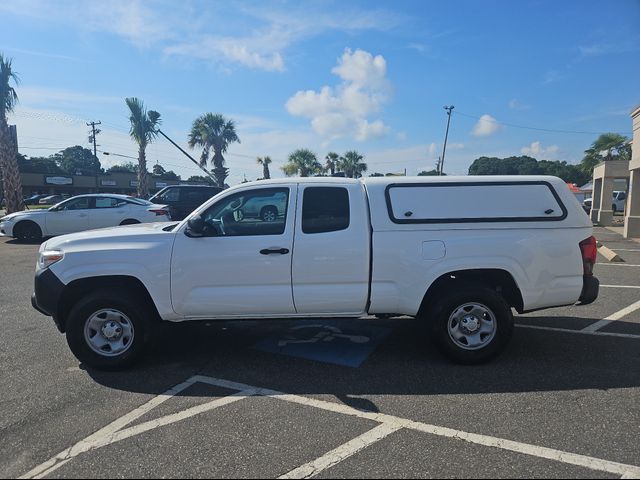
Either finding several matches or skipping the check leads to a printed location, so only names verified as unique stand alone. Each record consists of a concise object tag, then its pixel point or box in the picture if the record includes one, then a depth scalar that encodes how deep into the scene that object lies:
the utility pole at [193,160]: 31.22
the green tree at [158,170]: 99.51
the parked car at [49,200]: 50.50
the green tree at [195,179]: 91.10
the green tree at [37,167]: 68.56
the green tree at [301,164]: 55.97
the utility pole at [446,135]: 51.03
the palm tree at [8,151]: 19.83
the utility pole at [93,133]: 70.75
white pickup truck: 4.33
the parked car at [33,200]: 53.56
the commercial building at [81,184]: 63.84
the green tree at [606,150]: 40.43
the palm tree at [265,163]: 53.71
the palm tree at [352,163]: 66.06
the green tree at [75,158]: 108.12
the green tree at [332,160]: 63.78
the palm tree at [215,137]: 37.28
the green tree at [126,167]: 113.64
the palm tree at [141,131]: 30.84
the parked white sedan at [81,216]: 13.96
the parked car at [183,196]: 16.48
